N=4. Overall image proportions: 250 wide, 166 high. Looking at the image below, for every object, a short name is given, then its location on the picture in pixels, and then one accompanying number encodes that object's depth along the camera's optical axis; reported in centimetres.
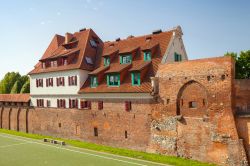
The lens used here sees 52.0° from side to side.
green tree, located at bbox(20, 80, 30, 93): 7444
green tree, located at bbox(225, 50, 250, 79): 5016
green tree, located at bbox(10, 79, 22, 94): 8125
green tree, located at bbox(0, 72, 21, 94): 8750
